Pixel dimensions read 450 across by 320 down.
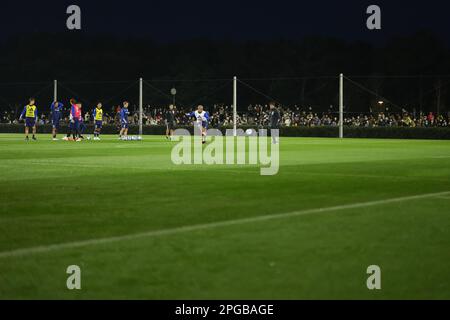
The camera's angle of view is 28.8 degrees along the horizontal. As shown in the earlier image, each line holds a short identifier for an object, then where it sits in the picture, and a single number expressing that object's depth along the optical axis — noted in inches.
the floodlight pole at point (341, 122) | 1942.7
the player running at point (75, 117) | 1520.4
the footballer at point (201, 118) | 1435.8
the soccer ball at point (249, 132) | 1957.4
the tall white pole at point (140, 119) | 2178.9
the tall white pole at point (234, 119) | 2025.1
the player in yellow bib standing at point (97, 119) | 1669.9
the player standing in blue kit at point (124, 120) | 1669.5
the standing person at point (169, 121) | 1720.5
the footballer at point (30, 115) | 1572.3
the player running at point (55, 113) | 1622.8
